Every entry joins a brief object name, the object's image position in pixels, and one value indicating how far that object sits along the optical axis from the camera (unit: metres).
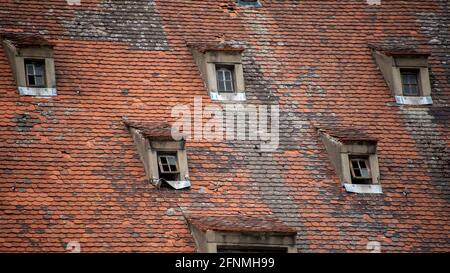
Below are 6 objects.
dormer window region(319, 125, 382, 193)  58.84
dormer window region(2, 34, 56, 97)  58.78
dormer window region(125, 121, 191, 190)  57.25
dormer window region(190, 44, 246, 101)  60.59
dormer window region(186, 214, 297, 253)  55.09
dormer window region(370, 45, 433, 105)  62.34
